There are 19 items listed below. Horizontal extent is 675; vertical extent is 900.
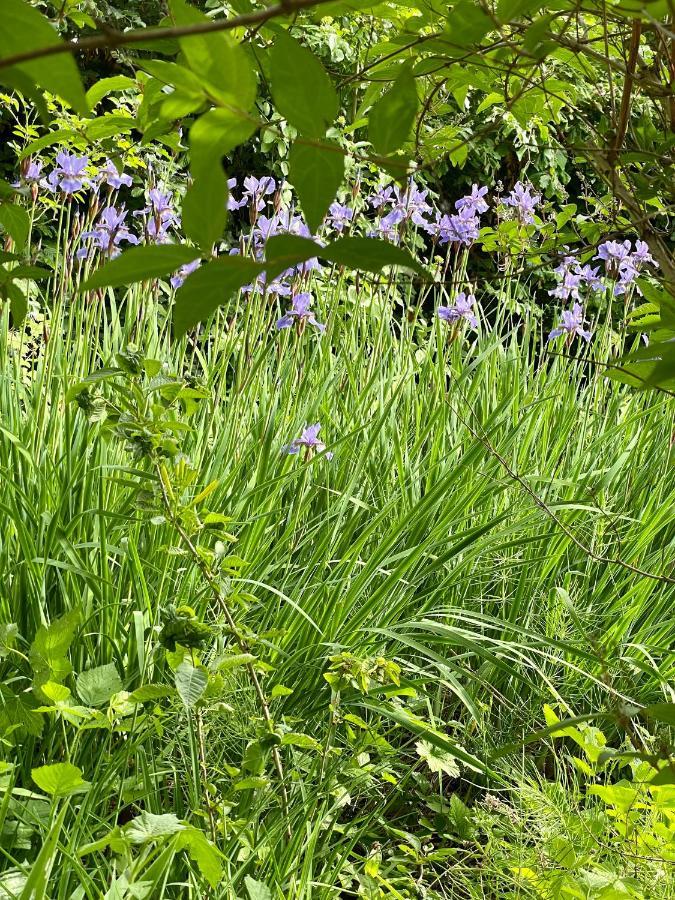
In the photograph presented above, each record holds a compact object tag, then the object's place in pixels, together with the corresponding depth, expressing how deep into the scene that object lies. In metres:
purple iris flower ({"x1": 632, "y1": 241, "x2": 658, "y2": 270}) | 3.11
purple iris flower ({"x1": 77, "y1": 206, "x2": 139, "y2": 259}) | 2.62
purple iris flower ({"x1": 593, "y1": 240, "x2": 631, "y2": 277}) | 3.05
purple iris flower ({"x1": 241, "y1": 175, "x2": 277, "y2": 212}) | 2.75
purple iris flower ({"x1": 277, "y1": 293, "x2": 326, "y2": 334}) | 2.76
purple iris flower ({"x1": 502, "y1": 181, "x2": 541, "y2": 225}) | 2.97
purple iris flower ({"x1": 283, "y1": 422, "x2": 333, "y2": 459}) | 2.30
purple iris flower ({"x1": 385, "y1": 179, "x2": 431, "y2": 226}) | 2.98
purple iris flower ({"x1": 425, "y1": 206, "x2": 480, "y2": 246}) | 3.07
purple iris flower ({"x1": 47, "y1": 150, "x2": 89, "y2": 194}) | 2.56
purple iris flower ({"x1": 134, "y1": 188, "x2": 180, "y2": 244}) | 2.74
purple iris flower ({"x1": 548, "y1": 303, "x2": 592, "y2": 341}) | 3.32
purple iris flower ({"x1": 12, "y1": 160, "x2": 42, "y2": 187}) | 2.33
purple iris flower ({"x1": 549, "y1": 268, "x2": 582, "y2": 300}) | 3.61
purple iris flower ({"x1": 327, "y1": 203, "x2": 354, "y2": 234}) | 2.98
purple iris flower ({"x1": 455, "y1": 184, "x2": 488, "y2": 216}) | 3.14
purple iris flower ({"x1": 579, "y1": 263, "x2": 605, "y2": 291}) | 3.41
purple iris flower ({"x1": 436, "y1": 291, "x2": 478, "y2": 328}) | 2.99
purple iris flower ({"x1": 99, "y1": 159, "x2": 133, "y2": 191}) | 2.57
